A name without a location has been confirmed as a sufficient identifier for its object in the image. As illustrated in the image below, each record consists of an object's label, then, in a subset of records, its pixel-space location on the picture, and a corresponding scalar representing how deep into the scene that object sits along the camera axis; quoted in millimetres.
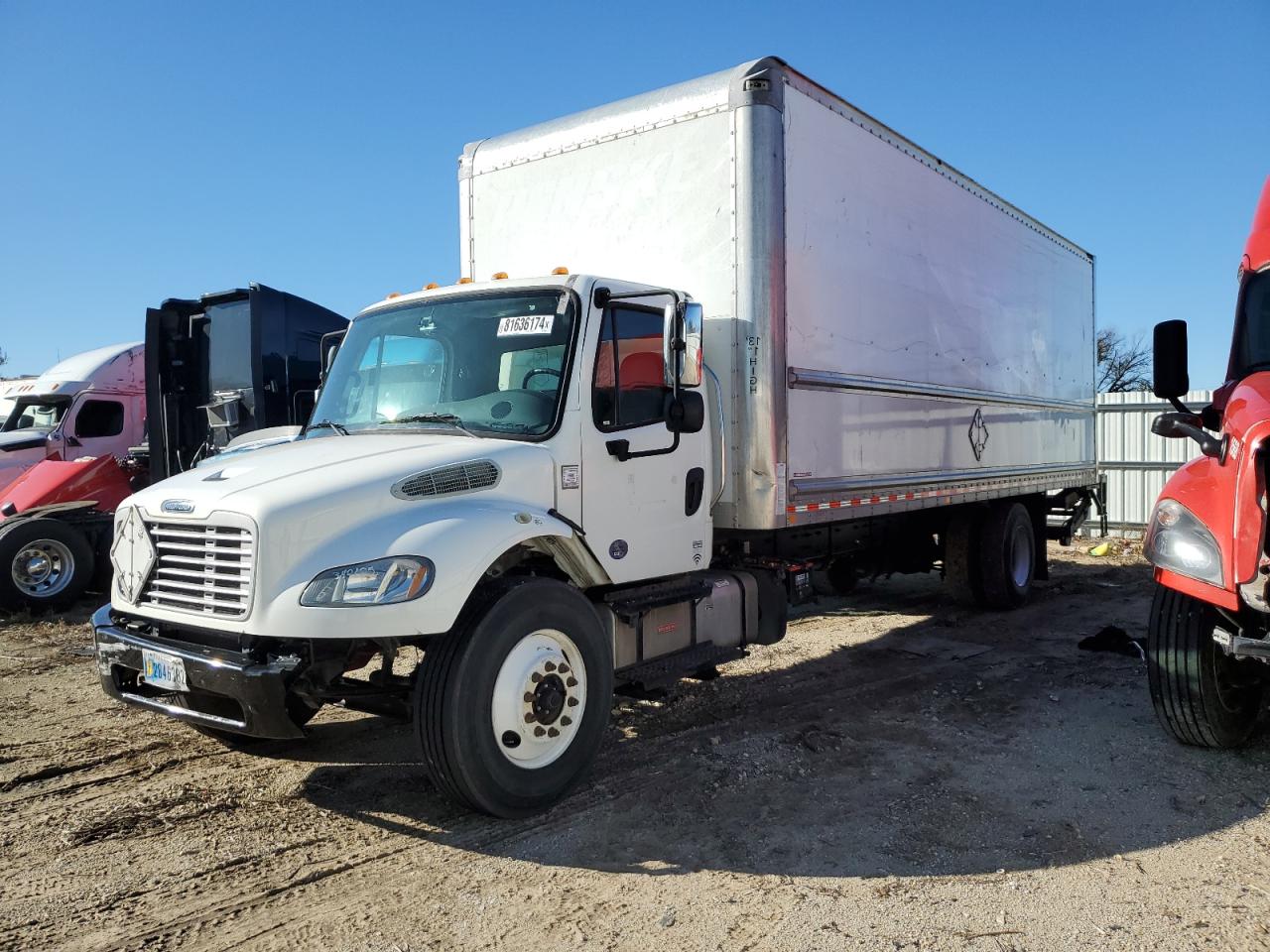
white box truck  3701
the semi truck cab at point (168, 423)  9523
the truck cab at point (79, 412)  11297
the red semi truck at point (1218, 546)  4176
